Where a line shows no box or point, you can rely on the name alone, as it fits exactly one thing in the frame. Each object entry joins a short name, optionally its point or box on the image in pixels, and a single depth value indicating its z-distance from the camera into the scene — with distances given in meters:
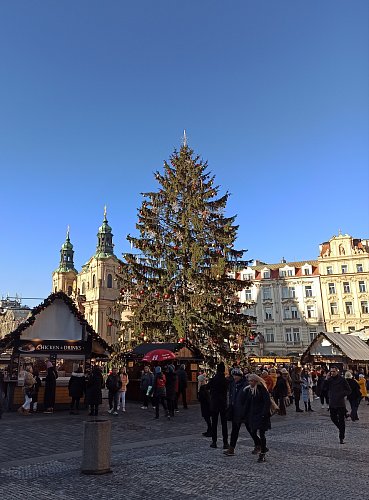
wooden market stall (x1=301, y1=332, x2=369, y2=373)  27.16
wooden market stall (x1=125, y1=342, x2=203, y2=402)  21.06
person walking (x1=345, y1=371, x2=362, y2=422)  15.37
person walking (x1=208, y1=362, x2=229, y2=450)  9.98
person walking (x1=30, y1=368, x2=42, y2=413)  17.05
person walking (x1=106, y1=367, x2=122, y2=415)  16.72
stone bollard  7.50
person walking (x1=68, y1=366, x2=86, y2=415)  17.28
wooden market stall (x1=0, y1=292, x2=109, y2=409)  18.52
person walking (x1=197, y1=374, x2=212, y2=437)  11.65
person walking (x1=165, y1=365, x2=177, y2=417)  16.31
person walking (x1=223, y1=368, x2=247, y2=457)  9.01
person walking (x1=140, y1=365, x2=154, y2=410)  18.48
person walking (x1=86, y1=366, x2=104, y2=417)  15.99
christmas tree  24.66
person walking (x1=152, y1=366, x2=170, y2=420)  15.96
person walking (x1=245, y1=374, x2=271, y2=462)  8.70
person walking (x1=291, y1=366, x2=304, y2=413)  20.31
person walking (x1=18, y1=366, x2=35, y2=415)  16.81
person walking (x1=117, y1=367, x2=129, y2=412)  18.12
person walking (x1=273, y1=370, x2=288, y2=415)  17.34
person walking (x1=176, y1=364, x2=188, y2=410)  18.70
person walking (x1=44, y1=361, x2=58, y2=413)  17.39
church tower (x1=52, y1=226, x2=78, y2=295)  104.75
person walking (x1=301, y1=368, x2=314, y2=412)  19.67
